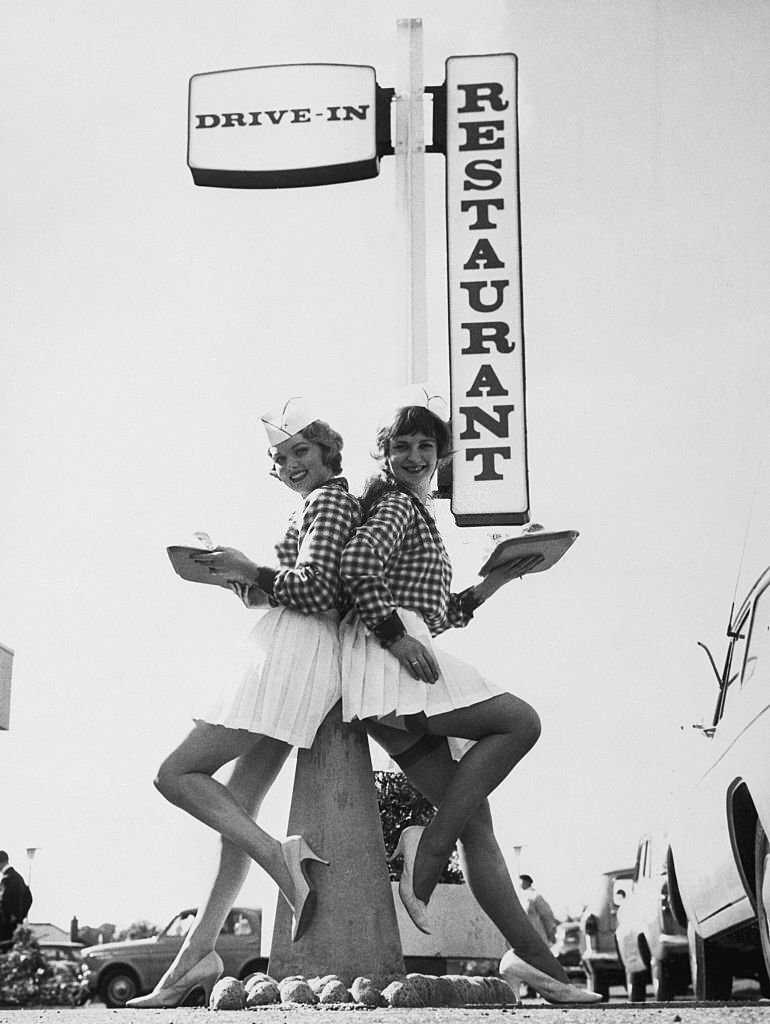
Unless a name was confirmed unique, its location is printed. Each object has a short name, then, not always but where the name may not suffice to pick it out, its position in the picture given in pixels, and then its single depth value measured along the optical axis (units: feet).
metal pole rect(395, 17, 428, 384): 16.72
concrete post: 11.25
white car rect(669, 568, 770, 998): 13.74
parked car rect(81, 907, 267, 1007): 38.29
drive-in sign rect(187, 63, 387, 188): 19.17
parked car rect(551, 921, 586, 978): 39.93
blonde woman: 11.30
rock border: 10.37
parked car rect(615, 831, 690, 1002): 21.06
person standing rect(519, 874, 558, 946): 25.46
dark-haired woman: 11.27
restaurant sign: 16.33
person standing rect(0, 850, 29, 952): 23.98
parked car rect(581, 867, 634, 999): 27.80
